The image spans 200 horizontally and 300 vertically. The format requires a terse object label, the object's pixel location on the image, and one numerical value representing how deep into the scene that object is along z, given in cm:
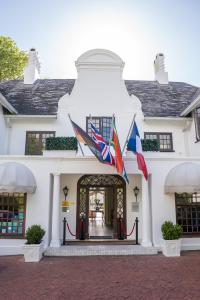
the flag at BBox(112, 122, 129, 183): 1288
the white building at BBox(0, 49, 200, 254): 1391
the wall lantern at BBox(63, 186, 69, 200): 1608
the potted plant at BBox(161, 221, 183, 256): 1288
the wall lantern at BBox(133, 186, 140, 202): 1633
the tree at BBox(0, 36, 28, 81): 2853
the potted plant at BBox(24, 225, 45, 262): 1208
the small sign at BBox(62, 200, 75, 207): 1603
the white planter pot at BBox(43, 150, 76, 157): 1503
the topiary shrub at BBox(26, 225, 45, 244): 1246
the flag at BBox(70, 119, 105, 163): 1294
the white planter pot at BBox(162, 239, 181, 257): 1285
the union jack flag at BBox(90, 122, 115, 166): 1294
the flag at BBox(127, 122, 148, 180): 1331
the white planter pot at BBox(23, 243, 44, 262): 1206
